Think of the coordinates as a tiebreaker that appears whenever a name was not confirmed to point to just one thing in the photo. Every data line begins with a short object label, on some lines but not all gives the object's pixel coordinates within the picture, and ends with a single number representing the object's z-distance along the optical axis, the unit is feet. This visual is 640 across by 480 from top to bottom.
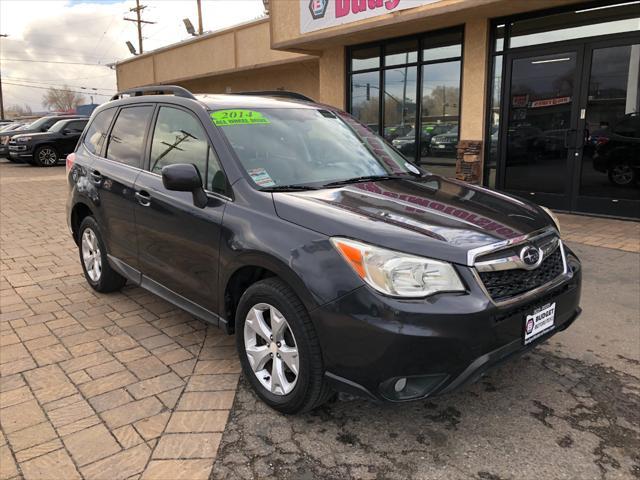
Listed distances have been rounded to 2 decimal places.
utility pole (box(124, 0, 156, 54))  133.80
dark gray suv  7.97
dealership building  25.95
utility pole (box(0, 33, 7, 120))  172.30
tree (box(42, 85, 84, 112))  313.34
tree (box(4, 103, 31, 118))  329.56
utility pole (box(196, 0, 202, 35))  101.40
